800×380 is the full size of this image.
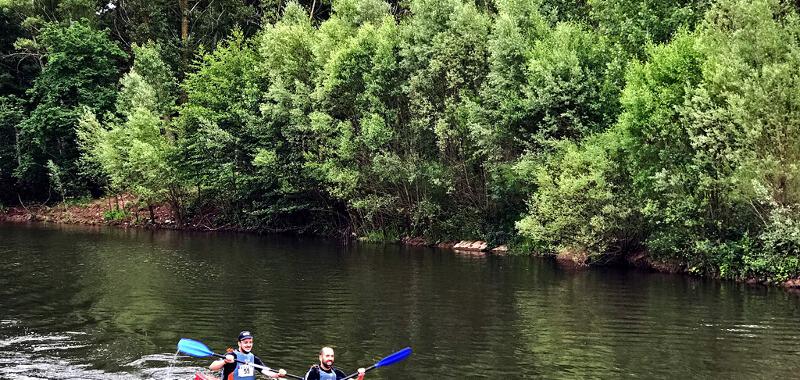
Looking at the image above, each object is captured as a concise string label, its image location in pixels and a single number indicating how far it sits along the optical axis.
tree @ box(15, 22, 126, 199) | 77.56
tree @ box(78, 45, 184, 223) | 68.81
